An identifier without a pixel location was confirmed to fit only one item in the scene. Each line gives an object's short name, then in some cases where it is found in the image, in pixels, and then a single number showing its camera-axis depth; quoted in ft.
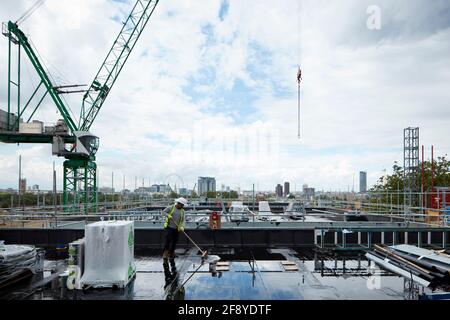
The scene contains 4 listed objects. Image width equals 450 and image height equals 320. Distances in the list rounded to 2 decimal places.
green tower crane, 105.40
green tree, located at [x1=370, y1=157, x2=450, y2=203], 96.48
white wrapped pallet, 20.61
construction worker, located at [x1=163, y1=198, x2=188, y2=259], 28.17
